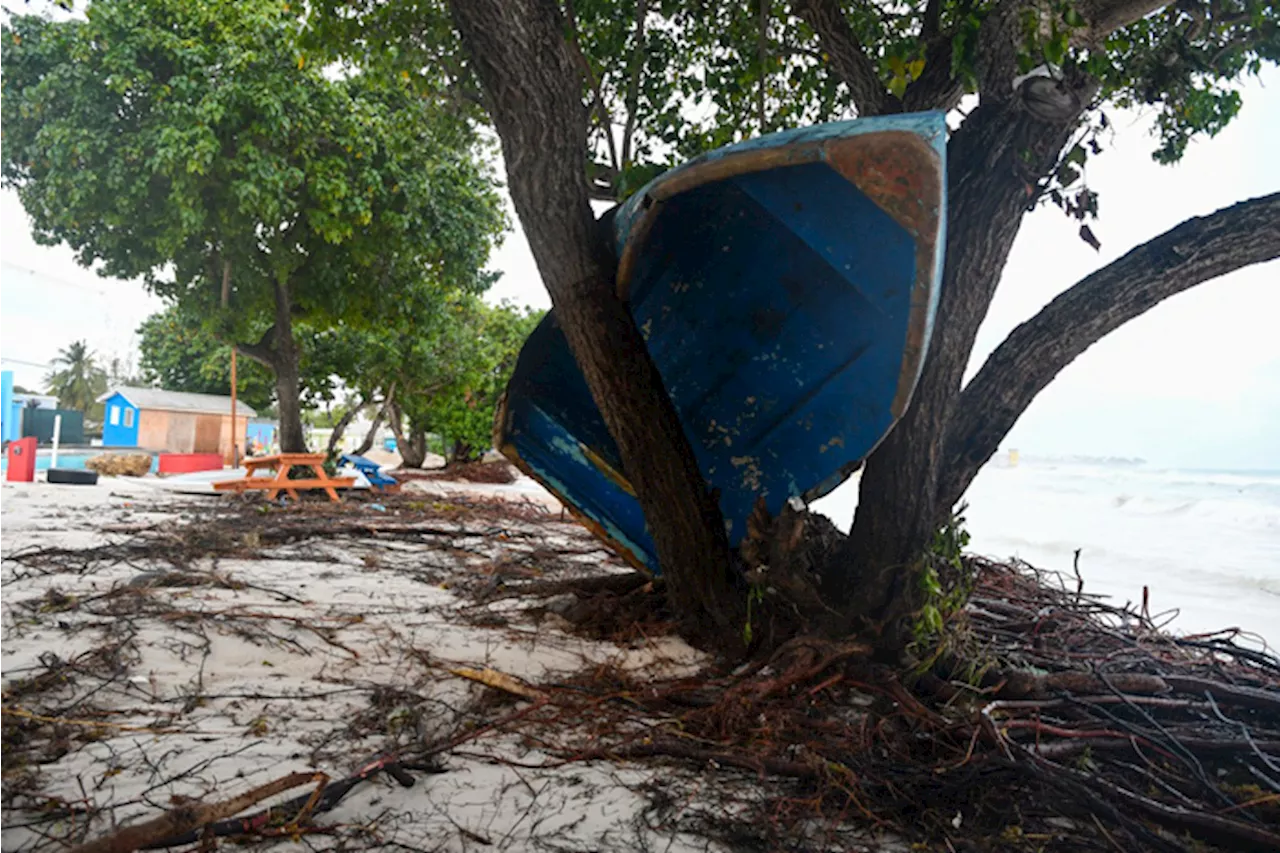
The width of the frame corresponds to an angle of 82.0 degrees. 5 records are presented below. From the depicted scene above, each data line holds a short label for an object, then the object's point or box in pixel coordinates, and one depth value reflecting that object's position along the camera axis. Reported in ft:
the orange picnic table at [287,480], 31.99
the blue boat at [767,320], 7.62
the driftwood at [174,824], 4.66
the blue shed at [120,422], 84.38
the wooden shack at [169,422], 83.35
